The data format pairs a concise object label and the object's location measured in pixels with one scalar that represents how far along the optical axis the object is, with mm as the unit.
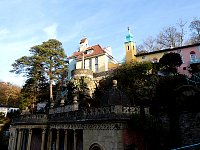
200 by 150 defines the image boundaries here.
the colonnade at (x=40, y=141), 18453
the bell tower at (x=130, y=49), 35934
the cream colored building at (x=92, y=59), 39094
